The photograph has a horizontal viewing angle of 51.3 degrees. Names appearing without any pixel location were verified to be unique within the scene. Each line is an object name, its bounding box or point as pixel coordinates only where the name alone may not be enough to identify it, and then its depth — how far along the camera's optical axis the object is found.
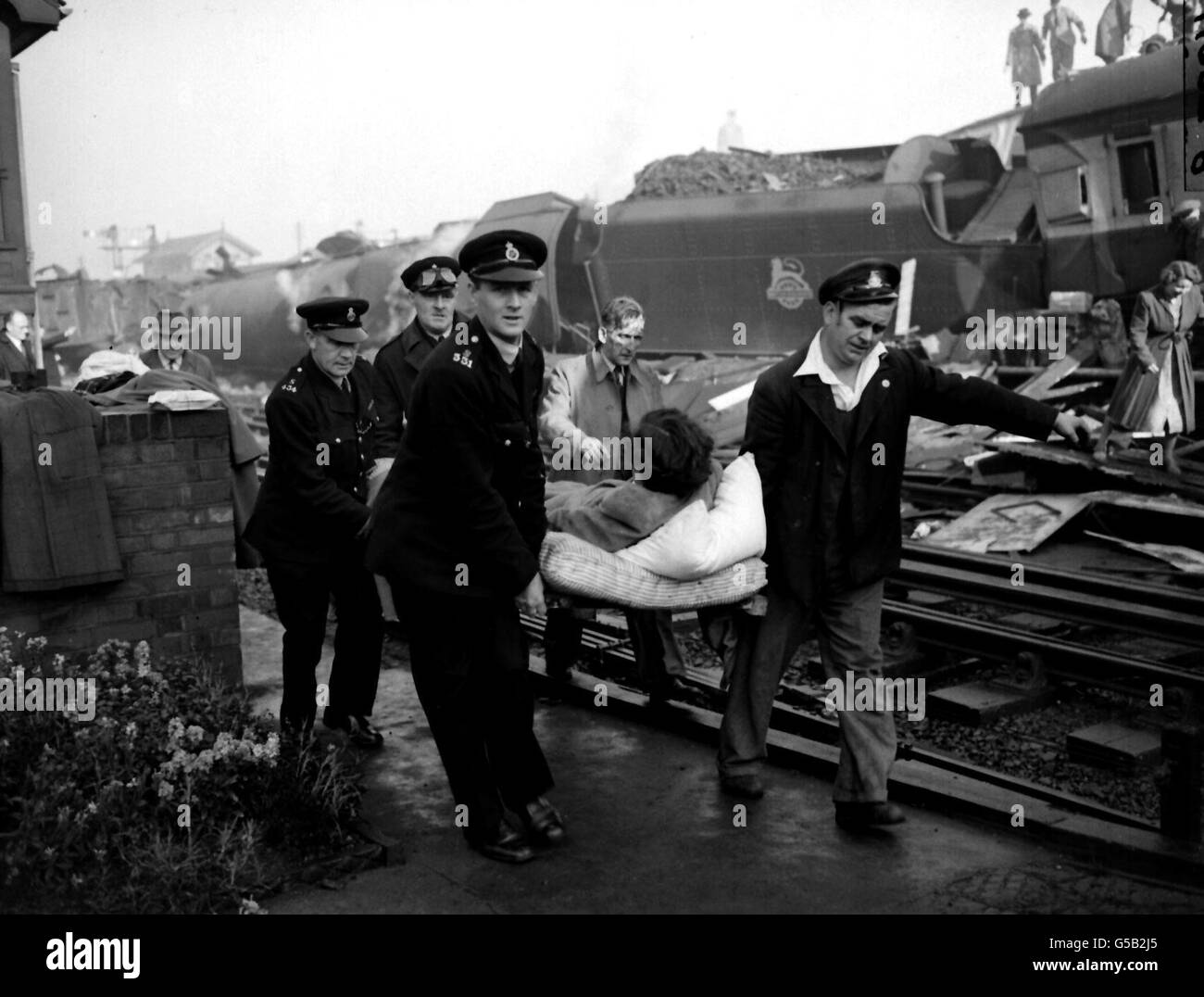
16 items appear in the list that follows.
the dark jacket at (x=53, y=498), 4.88
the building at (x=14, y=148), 7.90
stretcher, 4.50
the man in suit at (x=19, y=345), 10.48
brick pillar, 5.16
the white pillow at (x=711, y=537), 4.43
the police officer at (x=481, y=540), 4.15
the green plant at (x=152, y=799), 3.73
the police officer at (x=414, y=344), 5.91
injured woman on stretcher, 4.48
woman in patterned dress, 10.73
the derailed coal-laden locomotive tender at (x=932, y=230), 14.20
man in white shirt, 4.41
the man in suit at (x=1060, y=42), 15.17
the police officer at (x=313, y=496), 5.12
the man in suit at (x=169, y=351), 7.13
